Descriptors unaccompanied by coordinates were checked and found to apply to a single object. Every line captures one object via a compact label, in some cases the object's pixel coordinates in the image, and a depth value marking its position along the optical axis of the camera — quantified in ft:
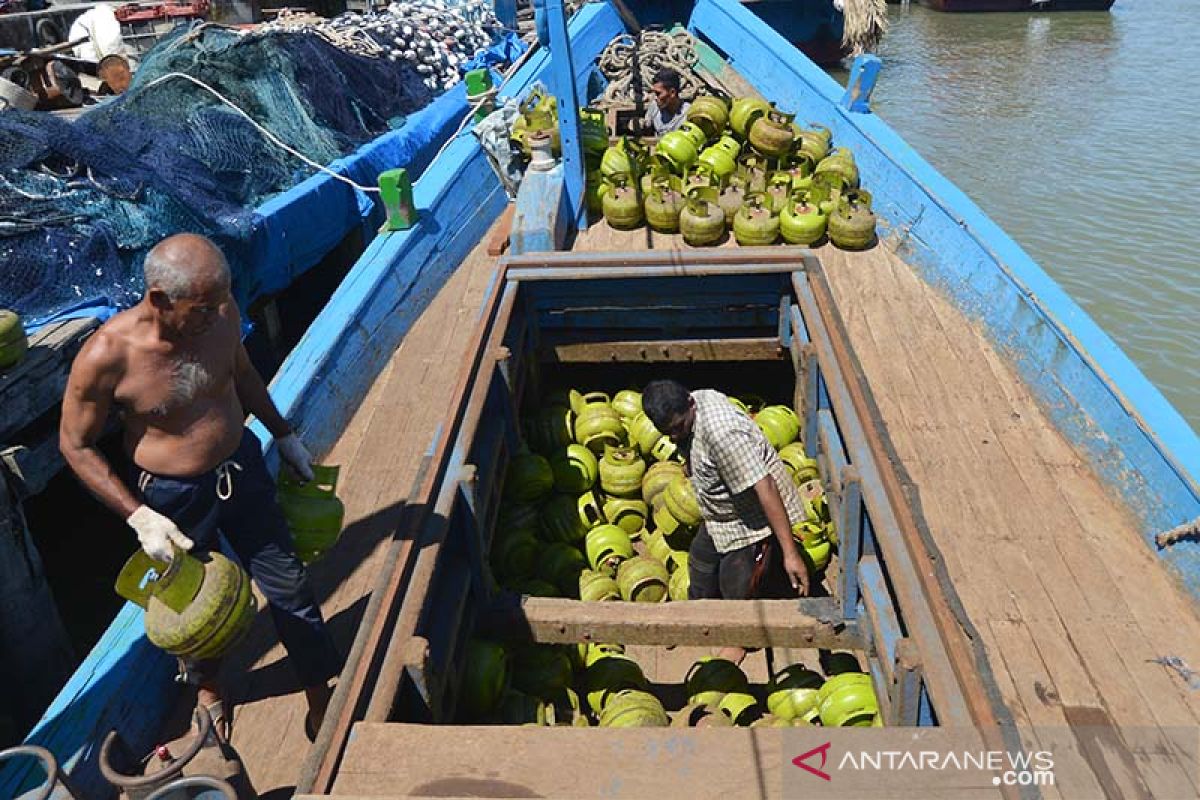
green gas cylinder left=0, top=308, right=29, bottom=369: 17.13
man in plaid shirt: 12.80
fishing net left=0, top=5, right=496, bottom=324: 21.86
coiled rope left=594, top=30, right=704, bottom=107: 32.58
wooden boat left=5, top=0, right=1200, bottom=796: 8.63
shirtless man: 9.07
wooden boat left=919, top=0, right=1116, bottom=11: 101.24
